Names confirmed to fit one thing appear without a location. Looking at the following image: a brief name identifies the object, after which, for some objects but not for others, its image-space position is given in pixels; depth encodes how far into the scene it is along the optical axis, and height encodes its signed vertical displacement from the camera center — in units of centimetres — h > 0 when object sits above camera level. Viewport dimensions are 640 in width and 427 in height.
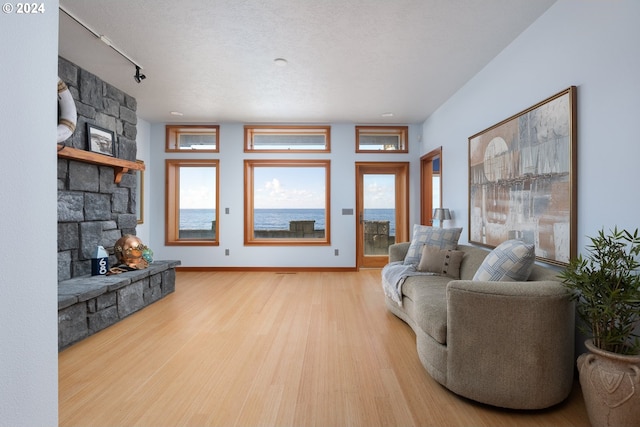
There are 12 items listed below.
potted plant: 141 -65
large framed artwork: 216 +29
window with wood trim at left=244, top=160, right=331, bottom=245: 576 +23
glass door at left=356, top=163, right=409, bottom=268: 588 +2
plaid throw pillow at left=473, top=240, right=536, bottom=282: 210 -36
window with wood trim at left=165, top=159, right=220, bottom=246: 582 +23
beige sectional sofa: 169 -74
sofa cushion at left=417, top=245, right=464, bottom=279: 321 -52
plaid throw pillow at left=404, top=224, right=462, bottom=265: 347 -31
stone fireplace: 282 -6
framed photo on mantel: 349 +86
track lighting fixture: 248 +160
